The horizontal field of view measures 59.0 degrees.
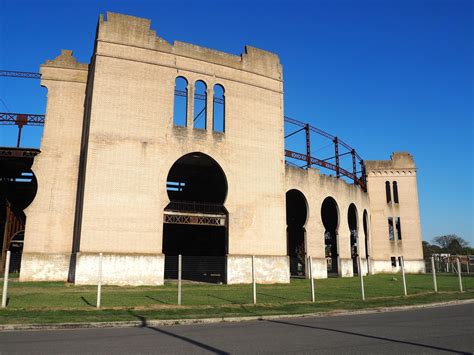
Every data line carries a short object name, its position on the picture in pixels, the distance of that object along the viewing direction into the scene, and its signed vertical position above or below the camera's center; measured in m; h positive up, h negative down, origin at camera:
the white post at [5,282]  13.52 -0.42
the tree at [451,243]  110.31 +7.48
